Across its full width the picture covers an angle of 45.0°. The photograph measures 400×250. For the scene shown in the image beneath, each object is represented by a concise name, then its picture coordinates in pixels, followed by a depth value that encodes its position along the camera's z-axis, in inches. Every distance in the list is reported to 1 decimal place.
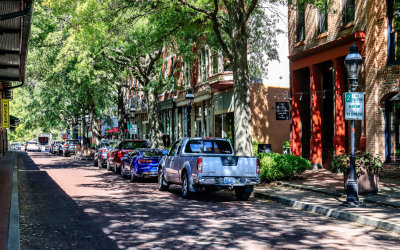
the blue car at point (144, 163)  764.0
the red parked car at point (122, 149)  959.6
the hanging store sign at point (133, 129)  1439.5
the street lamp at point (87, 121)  1933.8
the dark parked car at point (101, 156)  1175.0
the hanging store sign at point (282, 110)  1026.7
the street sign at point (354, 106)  481.7
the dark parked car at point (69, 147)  2135.8
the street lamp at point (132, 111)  1432.9
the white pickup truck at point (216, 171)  522.9
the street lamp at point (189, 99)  927.7
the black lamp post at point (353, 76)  479.8
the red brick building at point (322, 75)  784.3
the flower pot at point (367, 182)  510.0
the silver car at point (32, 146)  3400.6
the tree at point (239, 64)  686.5
